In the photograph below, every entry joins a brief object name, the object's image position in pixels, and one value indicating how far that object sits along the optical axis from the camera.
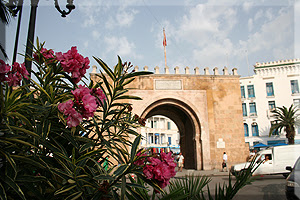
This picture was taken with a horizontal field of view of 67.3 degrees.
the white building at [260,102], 26.16
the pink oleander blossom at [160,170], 1.35
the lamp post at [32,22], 2.96
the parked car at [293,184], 4.18
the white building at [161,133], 36.03
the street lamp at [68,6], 4.02
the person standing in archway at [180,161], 13.39
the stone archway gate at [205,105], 14.12
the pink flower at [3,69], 1.83
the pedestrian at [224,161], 12.85
